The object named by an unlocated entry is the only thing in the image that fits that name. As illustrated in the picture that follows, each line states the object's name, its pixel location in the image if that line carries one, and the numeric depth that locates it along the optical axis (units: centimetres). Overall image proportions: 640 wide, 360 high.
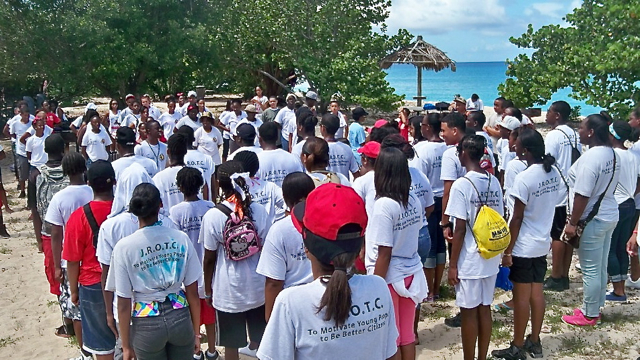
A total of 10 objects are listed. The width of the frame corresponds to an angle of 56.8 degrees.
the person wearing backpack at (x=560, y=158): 676
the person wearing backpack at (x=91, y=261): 425
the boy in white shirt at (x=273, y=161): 596
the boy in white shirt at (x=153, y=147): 734
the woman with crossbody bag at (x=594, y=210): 552
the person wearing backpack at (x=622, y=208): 603
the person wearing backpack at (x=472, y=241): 456
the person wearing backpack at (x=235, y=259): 419
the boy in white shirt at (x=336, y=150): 667
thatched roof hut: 2094
